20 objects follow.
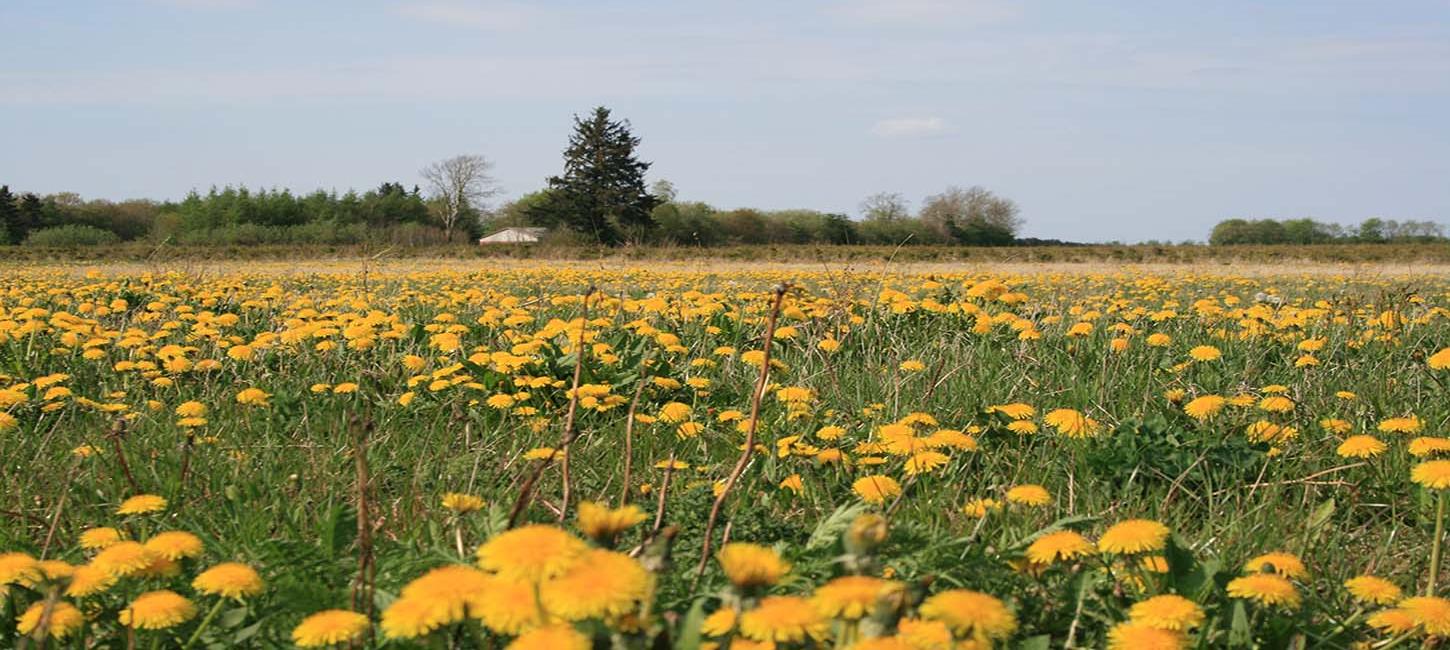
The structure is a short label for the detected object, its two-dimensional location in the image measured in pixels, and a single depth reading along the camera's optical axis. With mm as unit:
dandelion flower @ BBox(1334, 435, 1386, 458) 2126
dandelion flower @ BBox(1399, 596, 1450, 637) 1694
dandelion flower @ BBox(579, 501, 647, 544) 1544
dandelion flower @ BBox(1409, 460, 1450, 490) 1855
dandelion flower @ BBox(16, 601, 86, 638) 1663
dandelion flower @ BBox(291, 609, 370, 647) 1611
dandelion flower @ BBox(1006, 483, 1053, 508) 1921
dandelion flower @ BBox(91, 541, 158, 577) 1688
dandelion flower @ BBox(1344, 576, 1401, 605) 1755
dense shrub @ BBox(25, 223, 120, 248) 41000
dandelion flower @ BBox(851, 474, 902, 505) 1995
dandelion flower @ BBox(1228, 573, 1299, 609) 1700
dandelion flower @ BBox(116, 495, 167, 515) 1866
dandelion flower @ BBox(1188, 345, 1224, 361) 3027
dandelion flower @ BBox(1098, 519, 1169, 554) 1722
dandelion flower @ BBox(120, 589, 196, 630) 1672
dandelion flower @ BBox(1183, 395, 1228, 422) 2283
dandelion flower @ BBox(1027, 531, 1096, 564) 1745
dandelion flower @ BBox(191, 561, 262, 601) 1690
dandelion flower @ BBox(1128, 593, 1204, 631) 1648
